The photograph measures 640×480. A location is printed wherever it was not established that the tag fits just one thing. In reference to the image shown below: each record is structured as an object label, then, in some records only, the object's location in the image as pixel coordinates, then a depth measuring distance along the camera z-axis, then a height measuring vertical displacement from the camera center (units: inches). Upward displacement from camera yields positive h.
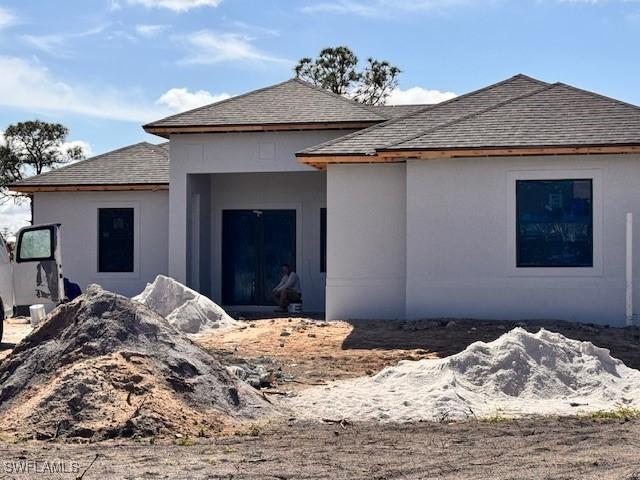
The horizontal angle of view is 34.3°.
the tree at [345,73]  1812.3 +288.2
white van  638.5 -23.3
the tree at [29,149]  1716.3 +147.1
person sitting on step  898.7 -45.7
